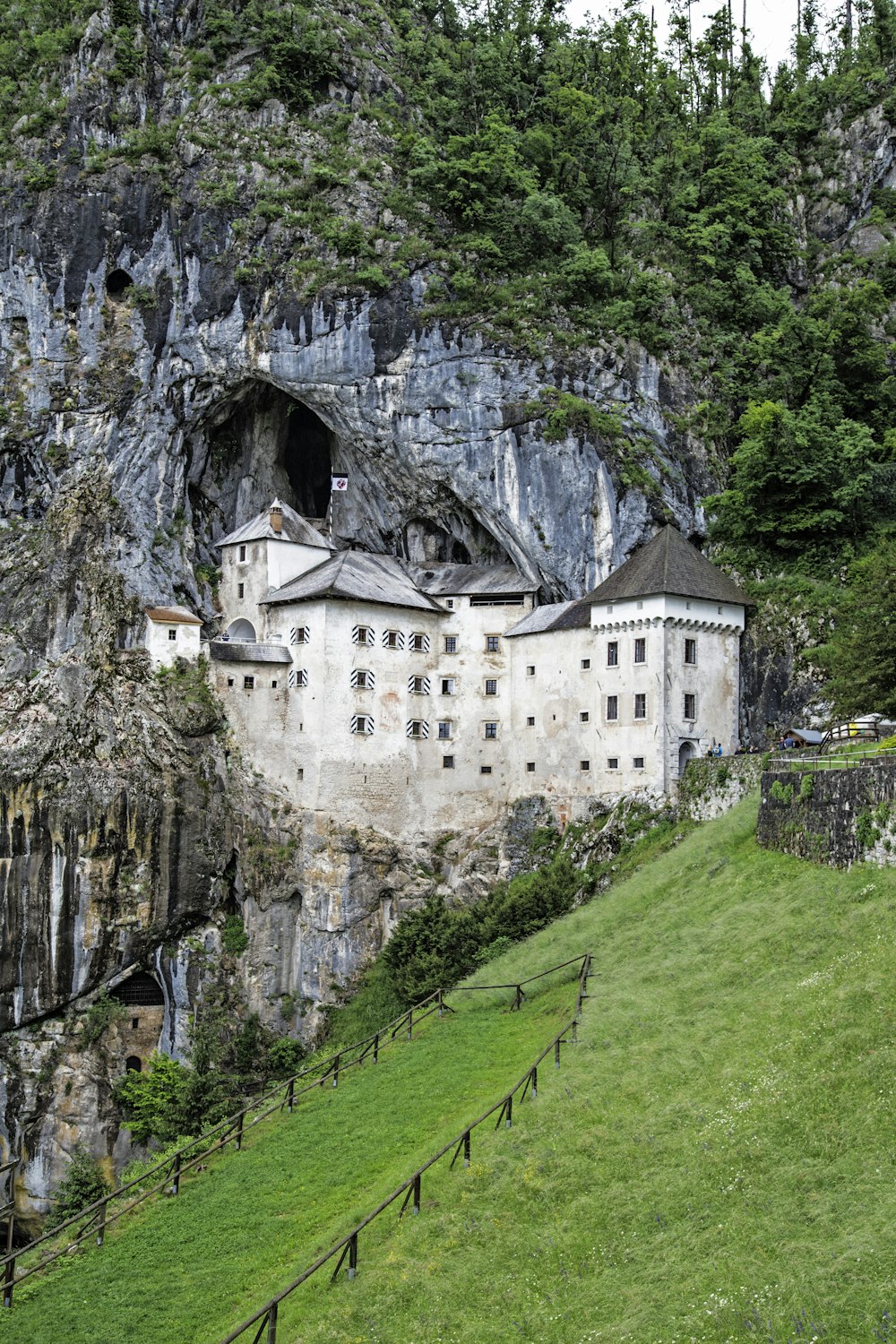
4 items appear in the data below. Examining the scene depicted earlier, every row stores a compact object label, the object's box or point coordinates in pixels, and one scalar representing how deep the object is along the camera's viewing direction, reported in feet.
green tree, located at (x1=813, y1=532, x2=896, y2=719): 142.72
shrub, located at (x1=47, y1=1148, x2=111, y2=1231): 159.22
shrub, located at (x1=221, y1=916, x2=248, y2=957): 187.62
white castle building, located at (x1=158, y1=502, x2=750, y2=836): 176.04
